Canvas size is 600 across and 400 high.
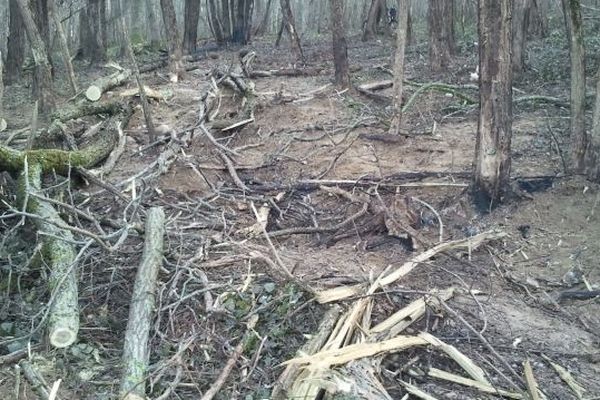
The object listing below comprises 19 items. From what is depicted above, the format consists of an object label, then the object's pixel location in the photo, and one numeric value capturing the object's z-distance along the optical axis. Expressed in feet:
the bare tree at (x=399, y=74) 29.96
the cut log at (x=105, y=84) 34.55
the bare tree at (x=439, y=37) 43.01
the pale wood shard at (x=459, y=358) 14.43
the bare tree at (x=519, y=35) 34.88
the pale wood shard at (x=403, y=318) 15.48
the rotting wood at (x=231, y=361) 13.91
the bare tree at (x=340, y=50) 38.97
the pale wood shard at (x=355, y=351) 13.99
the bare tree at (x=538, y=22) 58.53
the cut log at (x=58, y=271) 15.37
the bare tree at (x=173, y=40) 46.29
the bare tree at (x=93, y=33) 62.59
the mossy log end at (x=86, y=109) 31.68
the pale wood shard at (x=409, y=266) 16.56
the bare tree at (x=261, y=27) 90.06
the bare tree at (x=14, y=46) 48.91
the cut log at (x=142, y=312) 13.94
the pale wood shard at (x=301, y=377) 13.56
